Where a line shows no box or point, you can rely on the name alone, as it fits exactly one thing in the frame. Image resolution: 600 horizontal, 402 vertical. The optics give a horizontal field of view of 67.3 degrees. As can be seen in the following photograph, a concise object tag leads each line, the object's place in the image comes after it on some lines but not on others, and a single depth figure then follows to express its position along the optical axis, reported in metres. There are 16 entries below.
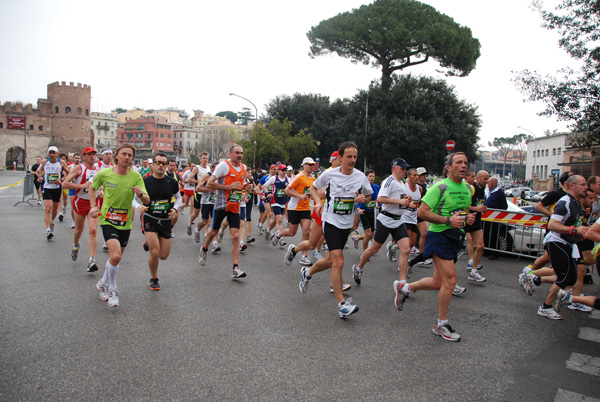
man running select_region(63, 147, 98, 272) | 7.02
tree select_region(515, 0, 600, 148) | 11.98
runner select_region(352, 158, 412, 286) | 6.59
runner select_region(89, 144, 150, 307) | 5.46
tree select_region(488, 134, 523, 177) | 123.75
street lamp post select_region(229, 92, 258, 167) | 36.12
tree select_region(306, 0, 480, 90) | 34.97
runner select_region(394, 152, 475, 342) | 4.71
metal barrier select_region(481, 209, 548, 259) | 9.55
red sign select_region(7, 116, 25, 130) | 87.69
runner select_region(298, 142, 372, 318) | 5.24
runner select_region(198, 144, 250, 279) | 6.96
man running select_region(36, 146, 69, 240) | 10.25
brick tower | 92.31
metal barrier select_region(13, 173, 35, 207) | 19.03
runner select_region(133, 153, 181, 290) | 5.93
